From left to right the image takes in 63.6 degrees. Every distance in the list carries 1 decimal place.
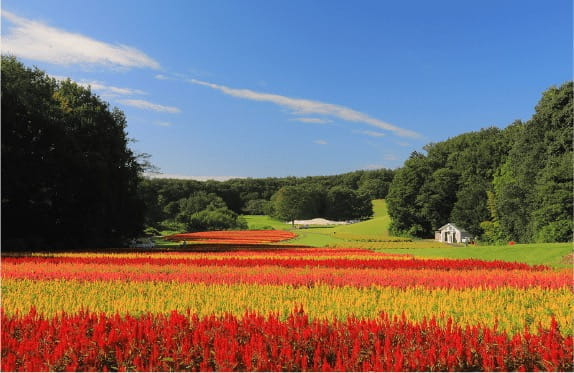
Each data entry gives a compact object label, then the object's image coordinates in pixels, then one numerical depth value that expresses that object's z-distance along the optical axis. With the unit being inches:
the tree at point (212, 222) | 3619.6
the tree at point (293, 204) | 4756.6
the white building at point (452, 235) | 2571.4
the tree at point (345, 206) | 5059.1
